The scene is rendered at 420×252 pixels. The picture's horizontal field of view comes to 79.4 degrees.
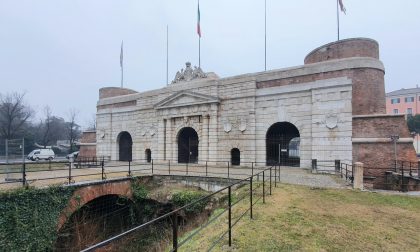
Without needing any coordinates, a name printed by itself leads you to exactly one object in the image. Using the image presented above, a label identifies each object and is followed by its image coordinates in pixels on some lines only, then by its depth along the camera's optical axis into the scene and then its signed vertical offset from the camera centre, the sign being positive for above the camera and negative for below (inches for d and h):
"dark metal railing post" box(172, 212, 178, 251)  110.4 -41.3
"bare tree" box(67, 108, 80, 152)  2111.5 +27.9
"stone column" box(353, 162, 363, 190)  418.3 -70.5
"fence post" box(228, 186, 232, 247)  175.5 -51.7
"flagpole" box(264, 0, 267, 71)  948.9 +367.2
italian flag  955.5 +412.8
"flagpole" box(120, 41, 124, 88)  1223.9 +363.2
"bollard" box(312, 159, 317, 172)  624.3 -71.1
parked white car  1314.0 -108.0
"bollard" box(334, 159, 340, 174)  605.8 -73.1
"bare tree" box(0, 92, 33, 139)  1568.7 +124.3
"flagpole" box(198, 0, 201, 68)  960.0 +360.2
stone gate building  626.2 +68.2
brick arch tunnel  382.0 -140.6
